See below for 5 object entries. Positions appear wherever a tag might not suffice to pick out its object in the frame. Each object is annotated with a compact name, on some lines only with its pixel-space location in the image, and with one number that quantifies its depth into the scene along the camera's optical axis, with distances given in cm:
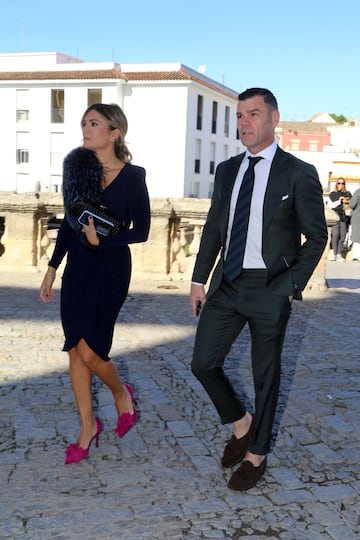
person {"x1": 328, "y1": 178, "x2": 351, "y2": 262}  1491
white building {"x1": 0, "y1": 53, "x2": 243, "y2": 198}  5275
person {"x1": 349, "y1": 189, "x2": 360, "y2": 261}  1173
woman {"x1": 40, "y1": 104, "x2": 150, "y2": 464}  340
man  309
